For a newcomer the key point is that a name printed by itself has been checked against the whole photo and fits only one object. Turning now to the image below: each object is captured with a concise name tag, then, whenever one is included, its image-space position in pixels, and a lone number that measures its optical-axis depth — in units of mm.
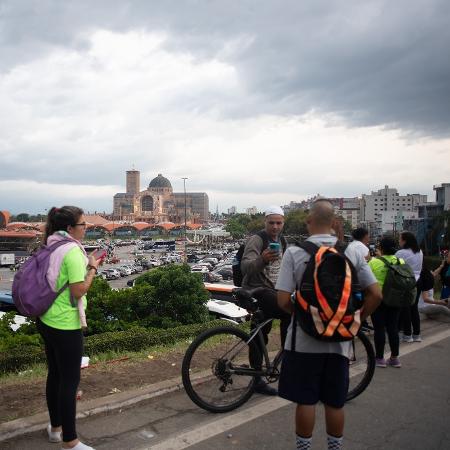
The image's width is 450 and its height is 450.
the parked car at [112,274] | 44531
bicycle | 3590
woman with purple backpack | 2818
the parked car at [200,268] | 45744
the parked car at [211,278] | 39594
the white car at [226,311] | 15745
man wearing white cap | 3672
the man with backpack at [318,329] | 2424
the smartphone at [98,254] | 3325
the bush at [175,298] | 10738
